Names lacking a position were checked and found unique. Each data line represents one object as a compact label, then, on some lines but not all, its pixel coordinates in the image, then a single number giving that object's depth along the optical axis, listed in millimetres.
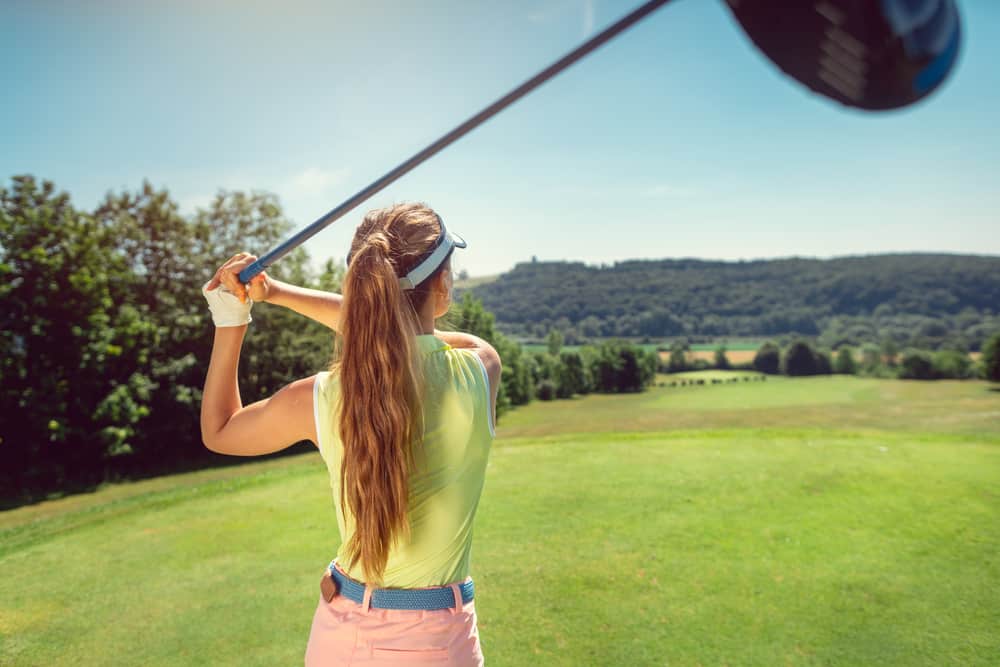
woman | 1288
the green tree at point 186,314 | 15461
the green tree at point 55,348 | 12133
